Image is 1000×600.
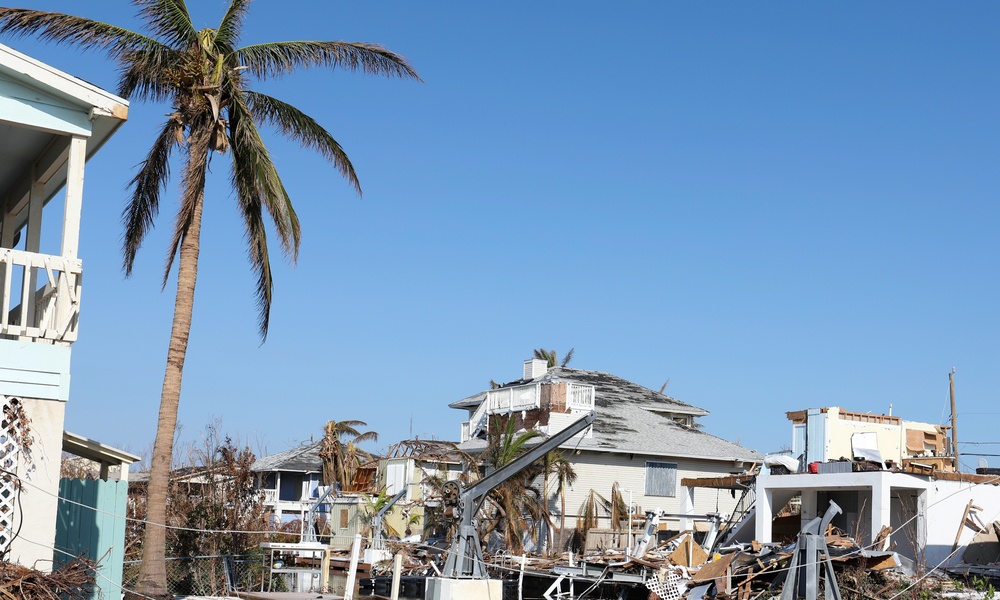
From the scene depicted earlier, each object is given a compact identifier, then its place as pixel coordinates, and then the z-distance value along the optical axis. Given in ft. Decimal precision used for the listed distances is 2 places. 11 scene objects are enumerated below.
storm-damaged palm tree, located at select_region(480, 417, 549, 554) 122.72
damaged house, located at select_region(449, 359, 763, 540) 137.59
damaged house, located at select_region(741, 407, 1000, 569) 88.74
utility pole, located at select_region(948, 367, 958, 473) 136.87
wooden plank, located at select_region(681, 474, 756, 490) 111.34
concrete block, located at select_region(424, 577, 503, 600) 77.15
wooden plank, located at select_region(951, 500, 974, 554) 89.86
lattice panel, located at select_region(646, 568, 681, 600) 86.84
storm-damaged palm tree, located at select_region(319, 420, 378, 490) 163.32
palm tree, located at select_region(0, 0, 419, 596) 69.77
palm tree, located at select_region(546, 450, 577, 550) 130.82
